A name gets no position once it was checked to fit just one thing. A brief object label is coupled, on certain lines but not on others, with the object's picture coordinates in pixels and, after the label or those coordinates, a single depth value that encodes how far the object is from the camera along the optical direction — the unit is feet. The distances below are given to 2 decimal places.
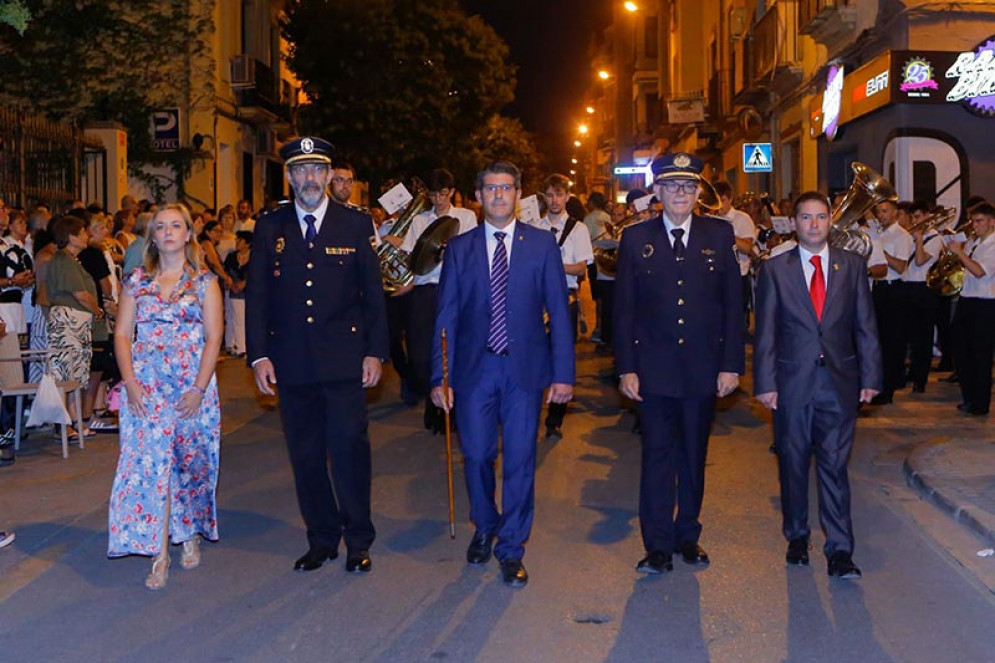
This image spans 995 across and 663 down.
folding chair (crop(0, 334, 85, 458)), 33.32
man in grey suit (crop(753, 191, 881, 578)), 21.59
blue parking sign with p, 83.05
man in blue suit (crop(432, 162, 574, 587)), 21.29
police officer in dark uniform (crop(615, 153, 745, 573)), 21.53
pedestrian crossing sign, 88.94
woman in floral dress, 21.53
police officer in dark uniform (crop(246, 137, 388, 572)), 21.57
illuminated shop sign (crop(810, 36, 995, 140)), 57.31
